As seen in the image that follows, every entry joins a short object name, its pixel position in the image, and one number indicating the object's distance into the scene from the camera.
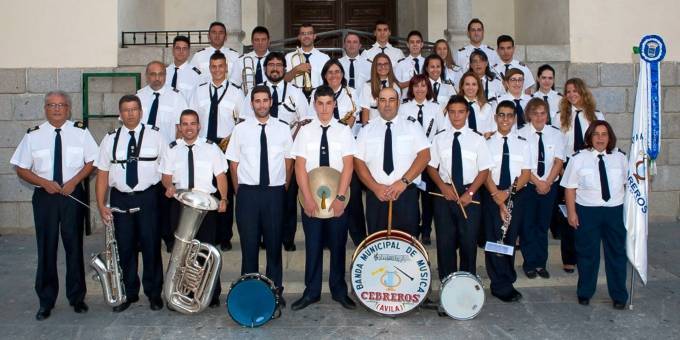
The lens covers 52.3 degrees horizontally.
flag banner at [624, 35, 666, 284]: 6.23
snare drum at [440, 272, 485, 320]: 5.84
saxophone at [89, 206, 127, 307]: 6.09
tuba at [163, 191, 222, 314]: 5.91
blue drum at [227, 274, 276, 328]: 5.76
